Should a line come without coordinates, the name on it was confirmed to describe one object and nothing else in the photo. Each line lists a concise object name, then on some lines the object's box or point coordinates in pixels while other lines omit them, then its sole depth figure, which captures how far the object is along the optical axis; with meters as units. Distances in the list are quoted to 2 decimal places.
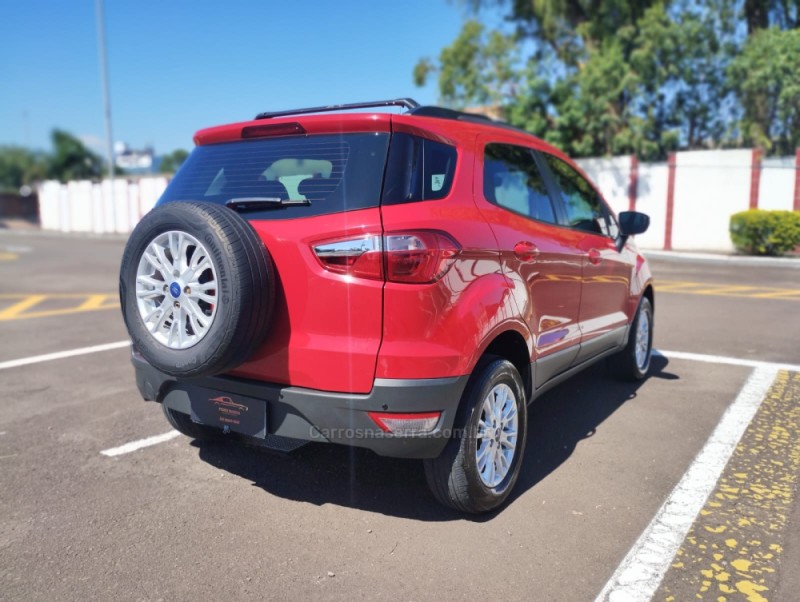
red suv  2.80
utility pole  28.82
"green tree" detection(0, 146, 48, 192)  59.25
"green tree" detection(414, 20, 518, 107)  23.44
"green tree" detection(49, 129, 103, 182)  54.16
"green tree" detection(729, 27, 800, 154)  17.77
